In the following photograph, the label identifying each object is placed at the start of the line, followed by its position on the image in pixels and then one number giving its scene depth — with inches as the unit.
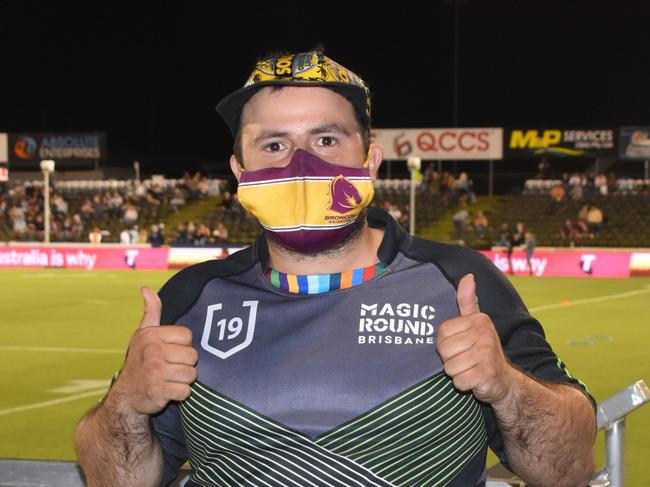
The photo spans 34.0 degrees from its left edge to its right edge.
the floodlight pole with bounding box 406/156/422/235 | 1456.7
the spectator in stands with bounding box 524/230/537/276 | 1273.4
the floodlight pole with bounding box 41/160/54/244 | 1553.6
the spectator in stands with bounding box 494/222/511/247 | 1414.0
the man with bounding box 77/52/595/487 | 118.6
